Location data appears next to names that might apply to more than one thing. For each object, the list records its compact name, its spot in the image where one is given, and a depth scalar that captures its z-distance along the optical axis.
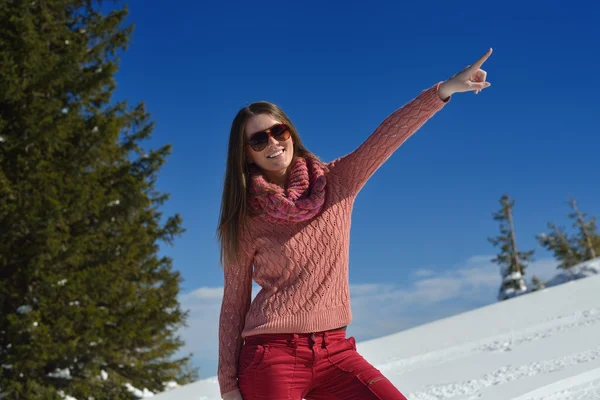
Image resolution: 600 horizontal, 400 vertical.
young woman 2.13
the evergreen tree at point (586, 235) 26.88
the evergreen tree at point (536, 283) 26.10
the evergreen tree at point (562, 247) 26.86
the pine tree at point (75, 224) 10.41
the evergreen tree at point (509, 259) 26.52
